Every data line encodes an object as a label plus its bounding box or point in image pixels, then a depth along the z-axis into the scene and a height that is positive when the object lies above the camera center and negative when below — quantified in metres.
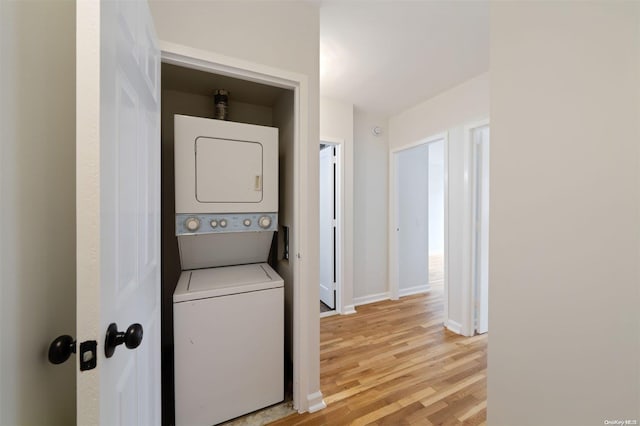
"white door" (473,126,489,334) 2.51 -0.09
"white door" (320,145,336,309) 3.13 -0.23
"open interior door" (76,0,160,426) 0.51 +0.02
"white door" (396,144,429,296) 3.67 -0.15
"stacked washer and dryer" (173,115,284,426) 1.36 -0.45
